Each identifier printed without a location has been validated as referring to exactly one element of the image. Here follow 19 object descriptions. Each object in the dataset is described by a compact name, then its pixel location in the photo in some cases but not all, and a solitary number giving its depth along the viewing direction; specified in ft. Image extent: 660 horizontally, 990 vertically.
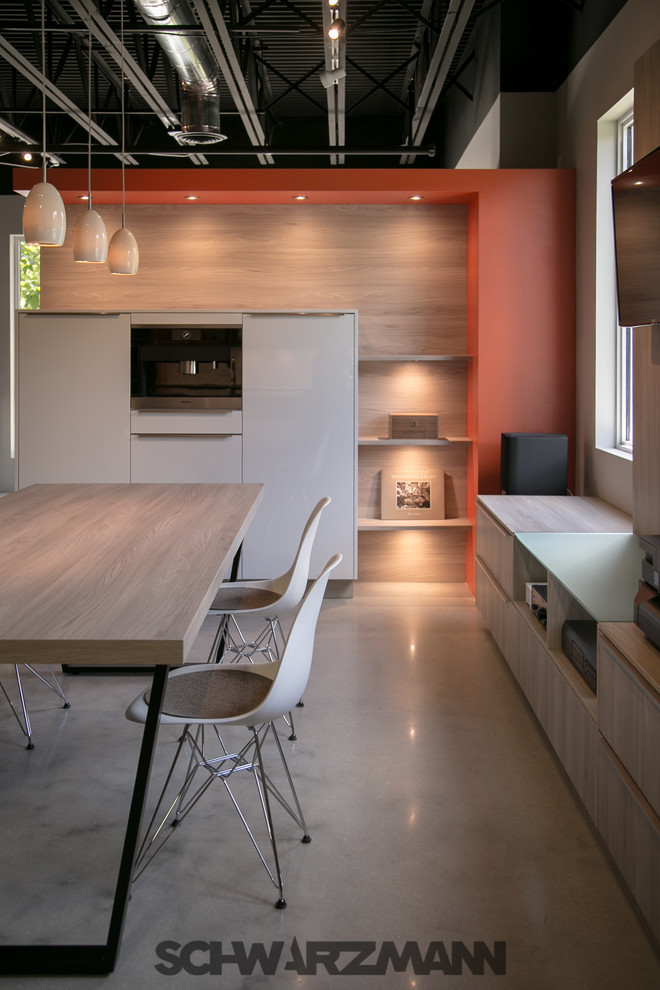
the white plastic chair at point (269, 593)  12.06
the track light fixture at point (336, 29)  15.06
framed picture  21.42
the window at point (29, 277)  35.12
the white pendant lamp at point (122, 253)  13.73
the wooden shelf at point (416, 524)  20.68
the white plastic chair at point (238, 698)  8.35
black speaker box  18.47
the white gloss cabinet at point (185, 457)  19.75
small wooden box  21.02
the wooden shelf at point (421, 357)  20.47
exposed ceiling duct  16.92
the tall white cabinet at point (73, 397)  19.57
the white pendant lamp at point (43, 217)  10.98
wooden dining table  6.73
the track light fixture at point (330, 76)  17.26
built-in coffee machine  19.65
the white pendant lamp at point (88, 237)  12.42
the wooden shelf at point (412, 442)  20.57
